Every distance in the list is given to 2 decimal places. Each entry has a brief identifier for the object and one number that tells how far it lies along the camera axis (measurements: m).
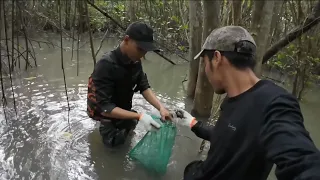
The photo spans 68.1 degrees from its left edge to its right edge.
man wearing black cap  2.19
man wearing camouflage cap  0.98
